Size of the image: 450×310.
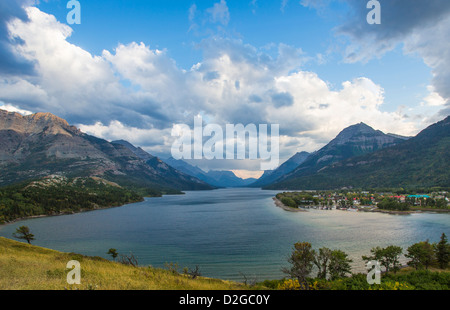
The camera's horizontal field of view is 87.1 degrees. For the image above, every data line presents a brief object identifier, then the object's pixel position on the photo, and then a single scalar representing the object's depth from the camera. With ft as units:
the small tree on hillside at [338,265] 172.59
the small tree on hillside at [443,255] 202.18
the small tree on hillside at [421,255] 194.42
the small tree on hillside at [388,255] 188.35
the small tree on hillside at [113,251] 216.13
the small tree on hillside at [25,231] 268.41
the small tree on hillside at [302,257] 162.91
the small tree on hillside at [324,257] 172.76
